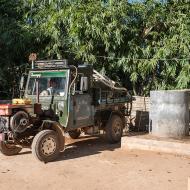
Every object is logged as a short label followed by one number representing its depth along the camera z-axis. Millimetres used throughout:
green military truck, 7415
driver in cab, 8148
